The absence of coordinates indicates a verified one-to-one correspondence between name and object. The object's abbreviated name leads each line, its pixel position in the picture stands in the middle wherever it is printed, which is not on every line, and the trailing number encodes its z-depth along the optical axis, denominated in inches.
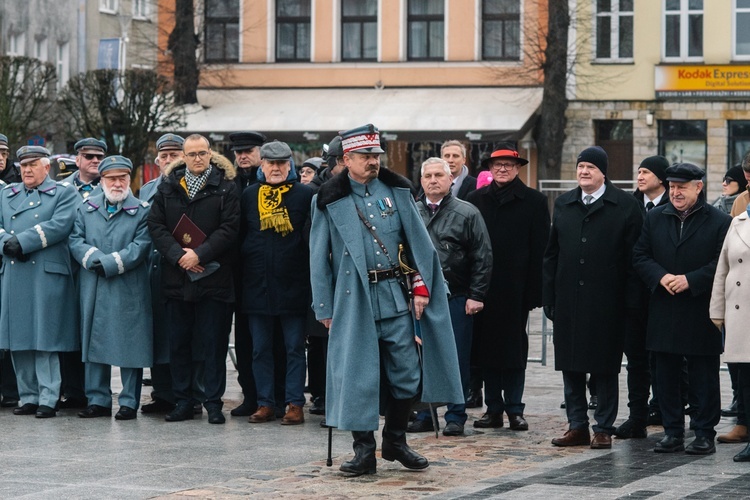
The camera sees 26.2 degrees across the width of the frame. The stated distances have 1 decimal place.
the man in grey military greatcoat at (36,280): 504.1
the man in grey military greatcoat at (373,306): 381.7
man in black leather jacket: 463.2
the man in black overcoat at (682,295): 429.7
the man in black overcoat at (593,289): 434.3
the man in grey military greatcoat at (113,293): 495.5
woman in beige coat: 417.7
